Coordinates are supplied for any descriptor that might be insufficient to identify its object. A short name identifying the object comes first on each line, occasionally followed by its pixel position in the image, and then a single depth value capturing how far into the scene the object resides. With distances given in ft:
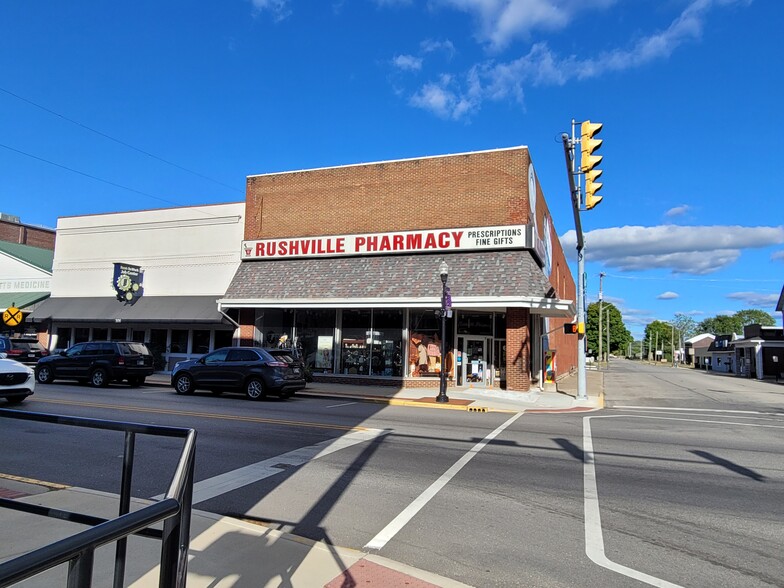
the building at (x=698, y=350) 316.17
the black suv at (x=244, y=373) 56.90
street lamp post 58.03
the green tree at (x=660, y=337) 530.68
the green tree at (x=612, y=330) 301.84
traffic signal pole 64.51
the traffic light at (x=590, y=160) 40.65
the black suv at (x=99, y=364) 66.69
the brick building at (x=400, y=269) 69.56
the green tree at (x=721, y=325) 524.93
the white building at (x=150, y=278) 86.84
